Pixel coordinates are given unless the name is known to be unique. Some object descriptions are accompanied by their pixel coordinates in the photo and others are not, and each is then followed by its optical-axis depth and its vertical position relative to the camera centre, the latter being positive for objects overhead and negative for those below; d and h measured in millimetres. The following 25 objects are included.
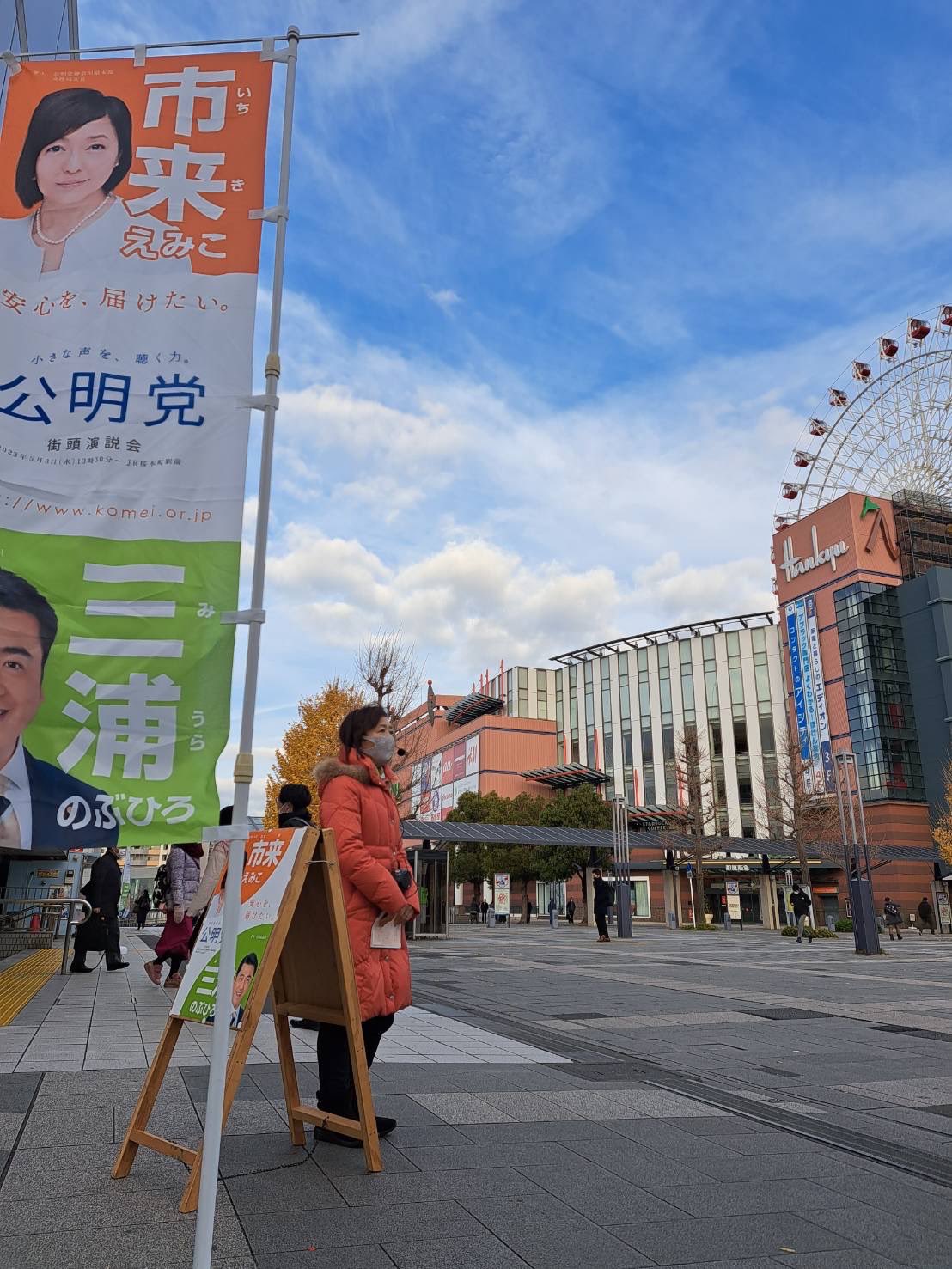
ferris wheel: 50969 +26615
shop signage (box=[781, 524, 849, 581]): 55625 +19842
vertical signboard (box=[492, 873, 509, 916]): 41281 -419
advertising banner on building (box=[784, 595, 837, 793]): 53625 +11517
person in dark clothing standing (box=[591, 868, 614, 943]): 24000 -488
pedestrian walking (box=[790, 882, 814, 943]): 26094 -639
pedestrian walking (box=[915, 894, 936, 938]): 35562 -1320
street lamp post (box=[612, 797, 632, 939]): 26375 +539
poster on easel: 3213 -154
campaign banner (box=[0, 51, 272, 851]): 2570 +1401
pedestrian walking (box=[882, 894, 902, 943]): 30203 -1197
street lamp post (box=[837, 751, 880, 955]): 20125 -642
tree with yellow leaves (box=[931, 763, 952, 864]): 44188 +2428
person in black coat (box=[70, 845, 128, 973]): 11859 -43
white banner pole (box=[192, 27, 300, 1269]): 2270 +246
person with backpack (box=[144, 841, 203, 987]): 10250 -224
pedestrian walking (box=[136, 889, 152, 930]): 22980 -435
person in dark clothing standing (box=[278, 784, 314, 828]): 4961 +470
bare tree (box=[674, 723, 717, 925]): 38219 +3650
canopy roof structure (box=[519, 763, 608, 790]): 64625 +7837
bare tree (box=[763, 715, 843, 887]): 36875 +3438
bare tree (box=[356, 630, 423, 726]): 30234 +6863
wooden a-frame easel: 3111 -432
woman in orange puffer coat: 3783 +28
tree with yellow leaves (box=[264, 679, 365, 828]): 31297 +5263
